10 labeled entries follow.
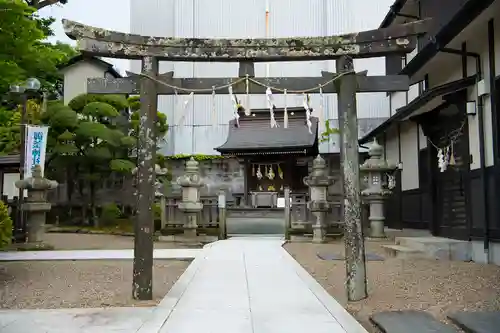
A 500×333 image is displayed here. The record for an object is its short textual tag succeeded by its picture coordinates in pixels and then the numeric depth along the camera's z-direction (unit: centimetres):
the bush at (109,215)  2181
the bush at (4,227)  877
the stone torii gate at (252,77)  716
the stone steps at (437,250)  1080
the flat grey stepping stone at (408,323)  522
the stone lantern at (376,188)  1568
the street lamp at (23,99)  1462
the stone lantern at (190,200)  1714
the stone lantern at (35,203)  1491
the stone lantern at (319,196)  1622
